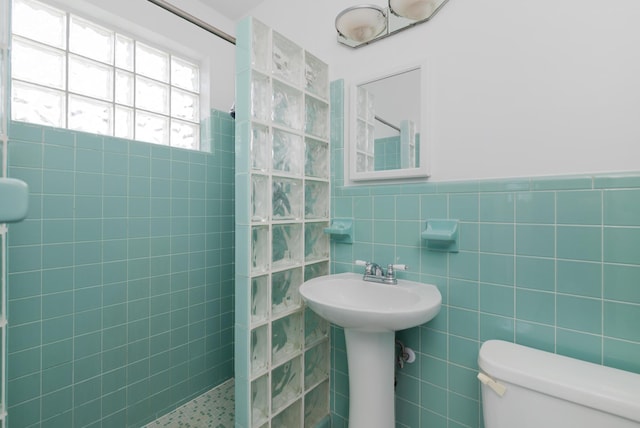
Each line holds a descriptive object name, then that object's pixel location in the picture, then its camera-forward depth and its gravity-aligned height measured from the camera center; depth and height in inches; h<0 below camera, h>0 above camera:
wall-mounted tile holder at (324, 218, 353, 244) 57.2 -3.2
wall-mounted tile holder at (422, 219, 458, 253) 44.8 -3.2
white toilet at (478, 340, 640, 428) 28.2 -18.7
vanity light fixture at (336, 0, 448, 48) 47.8 +35.3
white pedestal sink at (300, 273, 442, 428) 39.6 -20.0
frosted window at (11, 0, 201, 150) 51.6 +28.1
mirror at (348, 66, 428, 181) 49.8 +16.3
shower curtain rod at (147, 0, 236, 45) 46.0 +34.2
